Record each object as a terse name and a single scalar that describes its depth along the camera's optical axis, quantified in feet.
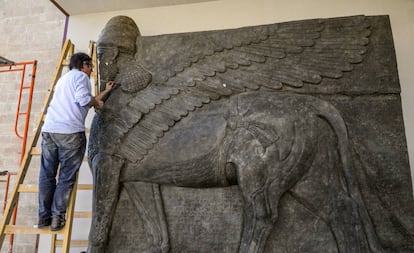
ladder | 6.20
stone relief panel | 5.49
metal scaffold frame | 8.96
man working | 6.23
